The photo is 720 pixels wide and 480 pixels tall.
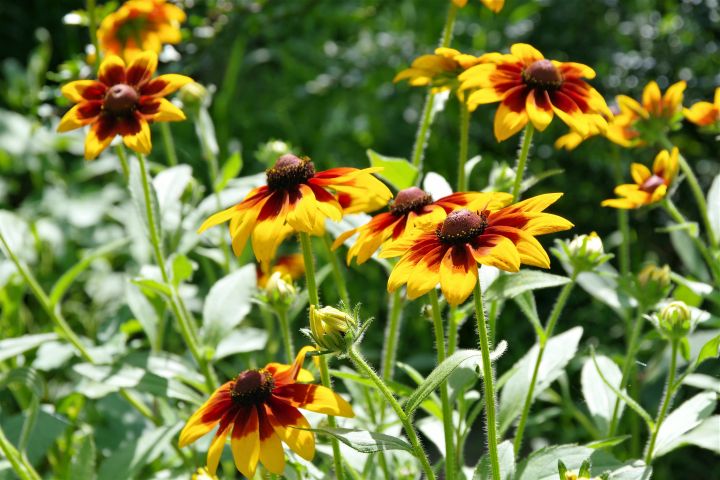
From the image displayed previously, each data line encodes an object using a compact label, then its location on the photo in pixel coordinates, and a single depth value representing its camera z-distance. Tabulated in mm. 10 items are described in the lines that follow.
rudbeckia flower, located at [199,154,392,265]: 1175
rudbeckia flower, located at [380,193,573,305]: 1127
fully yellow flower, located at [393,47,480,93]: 1293
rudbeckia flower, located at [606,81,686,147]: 1366
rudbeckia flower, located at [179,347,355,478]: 1166
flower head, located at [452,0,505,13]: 1288
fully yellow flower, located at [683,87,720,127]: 1344
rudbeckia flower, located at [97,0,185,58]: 1440
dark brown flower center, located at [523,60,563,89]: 1247
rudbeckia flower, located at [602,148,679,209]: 1290
